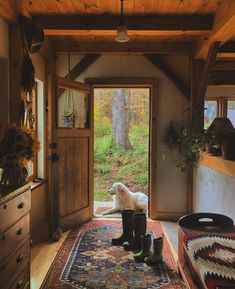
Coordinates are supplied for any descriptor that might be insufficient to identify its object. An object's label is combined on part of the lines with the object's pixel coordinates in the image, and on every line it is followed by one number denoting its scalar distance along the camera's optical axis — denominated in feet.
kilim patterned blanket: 5.23
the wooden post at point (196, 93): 13.13
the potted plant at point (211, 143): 10.41
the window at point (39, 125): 12.80
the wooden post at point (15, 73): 9.39
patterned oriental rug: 8.17
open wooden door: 11.69
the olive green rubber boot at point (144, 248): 9.53
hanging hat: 9.39
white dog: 15.17
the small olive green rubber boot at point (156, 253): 9.39
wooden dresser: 5.65
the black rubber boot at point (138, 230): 10.44
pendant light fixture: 9.11
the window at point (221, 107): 18.01
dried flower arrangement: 6.48
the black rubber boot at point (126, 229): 10.73
